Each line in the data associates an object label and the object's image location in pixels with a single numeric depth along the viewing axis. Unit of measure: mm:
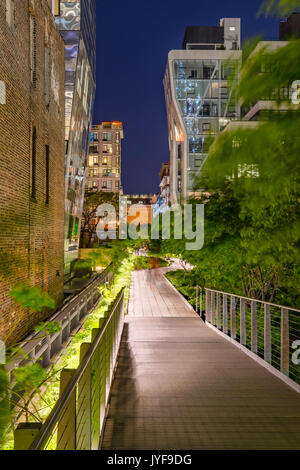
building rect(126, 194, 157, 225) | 191750
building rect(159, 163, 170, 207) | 81038
